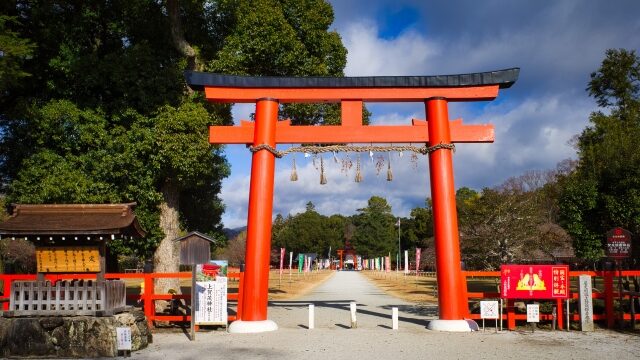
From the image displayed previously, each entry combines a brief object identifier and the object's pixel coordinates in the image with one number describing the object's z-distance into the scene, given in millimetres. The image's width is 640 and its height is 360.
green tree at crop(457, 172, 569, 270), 22781
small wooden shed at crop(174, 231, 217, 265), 11391
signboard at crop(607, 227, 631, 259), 11766
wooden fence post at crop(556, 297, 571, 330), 11992
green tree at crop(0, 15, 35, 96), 12258
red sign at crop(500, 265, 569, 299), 11742
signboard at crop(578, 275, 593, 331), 11742
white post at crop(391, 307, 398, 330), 12016
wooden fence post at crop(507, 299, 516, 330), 11914
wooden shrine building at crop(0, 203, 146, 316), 9516
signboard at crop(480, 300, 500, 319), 11414
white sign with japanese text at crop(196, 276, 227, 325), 11797
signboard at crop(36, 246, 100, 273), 10367
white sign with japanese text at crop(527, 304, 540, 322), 11469
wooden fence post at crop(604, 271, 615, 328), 12117
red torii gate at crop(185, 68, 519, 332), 12102
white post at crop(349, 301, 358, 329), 12188
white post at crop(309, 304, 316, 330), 12192
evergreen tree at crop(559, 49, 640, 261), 19500
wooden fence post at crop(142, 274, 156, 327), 11984
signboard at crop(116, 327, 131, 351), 8719
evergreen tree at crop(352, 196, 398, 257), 82062
